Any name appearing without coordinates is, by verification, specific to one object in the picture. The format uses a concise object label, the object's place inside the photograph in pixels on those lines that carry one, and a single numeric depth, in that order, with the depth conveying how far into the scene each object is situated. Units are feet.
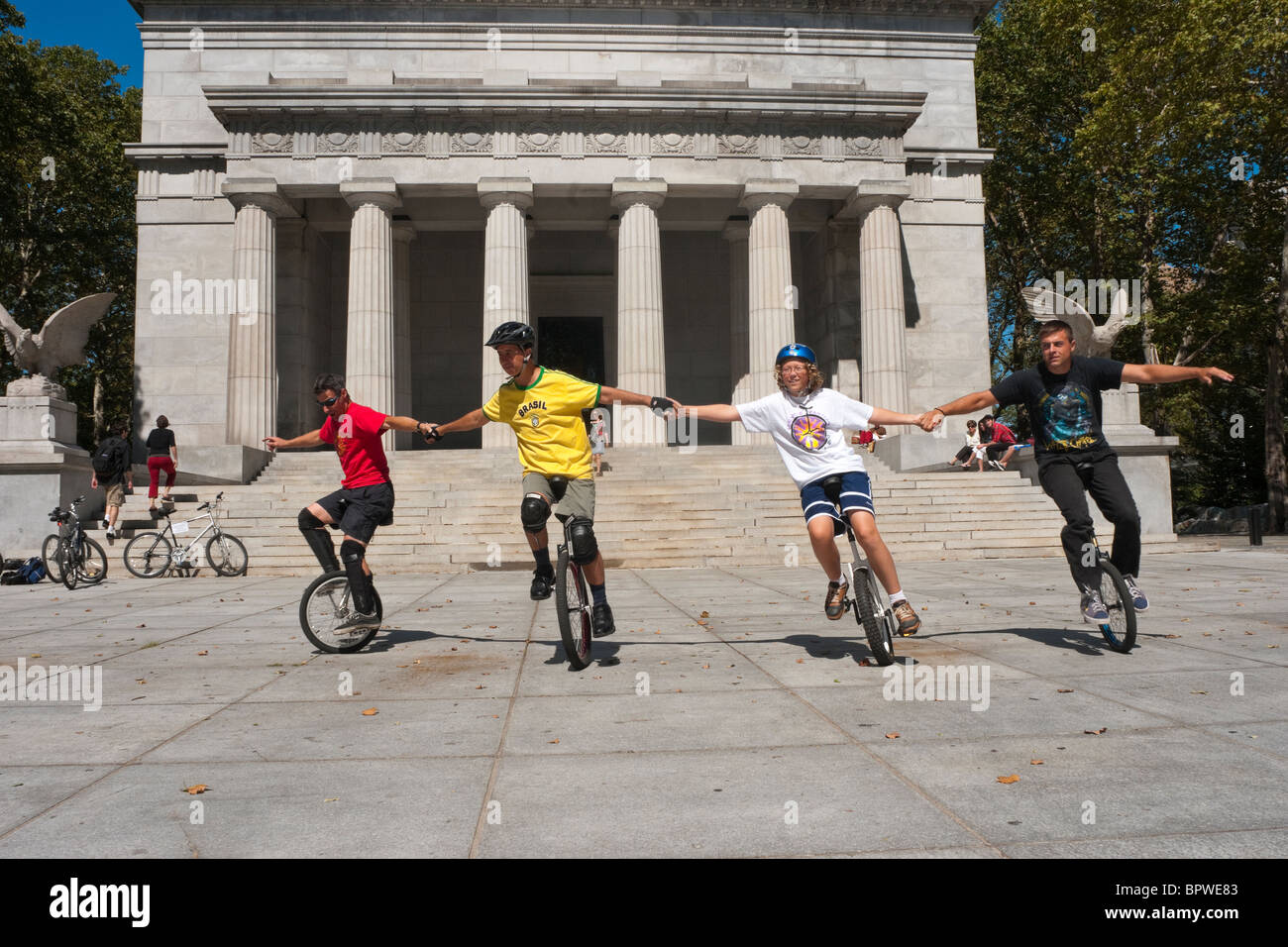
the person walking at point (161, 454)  59.36
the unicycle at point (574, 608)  20.08
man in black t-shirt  22.11
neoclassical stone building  85.25
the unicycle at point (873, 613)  19.67
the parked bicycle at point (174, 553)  52.06
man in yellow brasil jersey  21.66
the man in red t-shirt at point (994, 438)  79.19
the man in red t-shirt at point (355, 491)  23.82
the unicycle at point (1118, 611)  21.06
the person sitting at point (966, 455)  75.35
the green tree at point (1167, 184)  89.71
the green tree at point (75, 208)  110.63
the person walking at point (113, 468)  55.16
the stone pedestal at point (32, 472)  59.98
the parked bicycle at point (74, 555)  46.24
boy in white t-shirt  20.65
